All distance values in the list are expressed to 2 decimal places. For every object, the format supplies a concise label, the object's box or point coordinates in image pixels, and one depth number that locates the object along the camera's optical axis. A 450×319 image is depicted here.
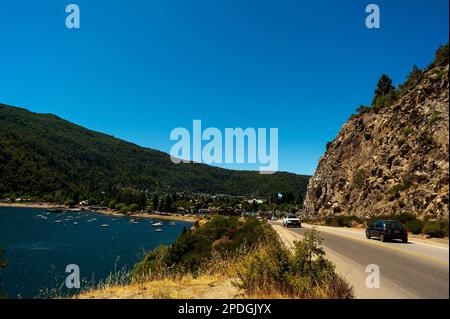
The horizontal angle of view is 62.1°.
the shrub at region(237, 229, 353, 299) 8.40
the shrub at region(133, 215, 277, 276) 28.61
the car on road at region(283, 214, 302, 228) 45.62
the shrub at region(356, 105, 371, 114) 66.97
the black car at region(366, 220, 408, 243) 23.12
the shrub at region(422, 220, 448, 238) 26.02
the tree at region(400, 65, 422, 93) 50.24
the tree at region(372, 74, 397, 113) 61.31
